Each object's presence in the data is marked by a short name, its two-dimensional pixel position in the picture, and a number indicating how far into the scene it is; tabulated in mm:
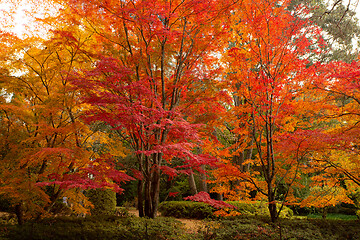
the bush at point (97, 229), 4230
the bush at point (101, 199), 10000
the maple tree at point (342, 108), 4812
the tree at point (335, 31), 11047
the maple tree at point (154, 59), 4492
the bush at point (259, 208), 9117
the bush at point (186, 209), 10523
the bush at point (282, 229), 4773
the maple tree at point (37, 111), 4832
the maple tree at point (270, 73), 6066
